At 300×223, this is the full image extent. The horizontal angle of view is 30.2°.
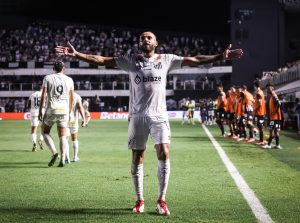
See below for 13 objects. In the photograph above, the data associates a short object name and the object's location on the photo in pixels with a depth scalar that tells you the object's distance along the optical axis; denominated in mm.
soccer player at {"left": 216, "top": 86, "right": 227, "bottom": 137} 24398
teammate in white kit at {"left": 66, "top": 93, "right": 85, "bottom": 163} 13664
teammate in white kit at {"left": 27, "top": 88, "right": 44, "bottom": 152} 17562
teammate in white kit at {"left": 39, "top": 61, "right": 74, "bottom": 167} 11891
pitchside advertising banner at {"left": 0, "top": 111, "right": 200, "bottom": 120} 54219
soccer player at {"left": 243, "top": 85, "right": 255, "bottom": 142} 20969
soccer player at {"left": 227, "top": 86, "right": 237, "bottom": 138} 23641
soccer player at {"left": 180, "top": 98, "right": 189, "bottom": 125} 42359
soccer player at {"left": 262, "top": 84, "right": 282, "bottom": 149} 17688
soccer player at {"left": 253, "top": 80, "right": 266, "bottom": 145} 19188
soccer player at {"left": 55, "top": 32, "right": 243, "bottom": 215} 6820
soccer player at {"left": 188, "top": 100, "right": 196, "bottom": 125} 41625
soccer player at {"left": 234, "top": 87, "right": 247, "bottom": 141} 21734
